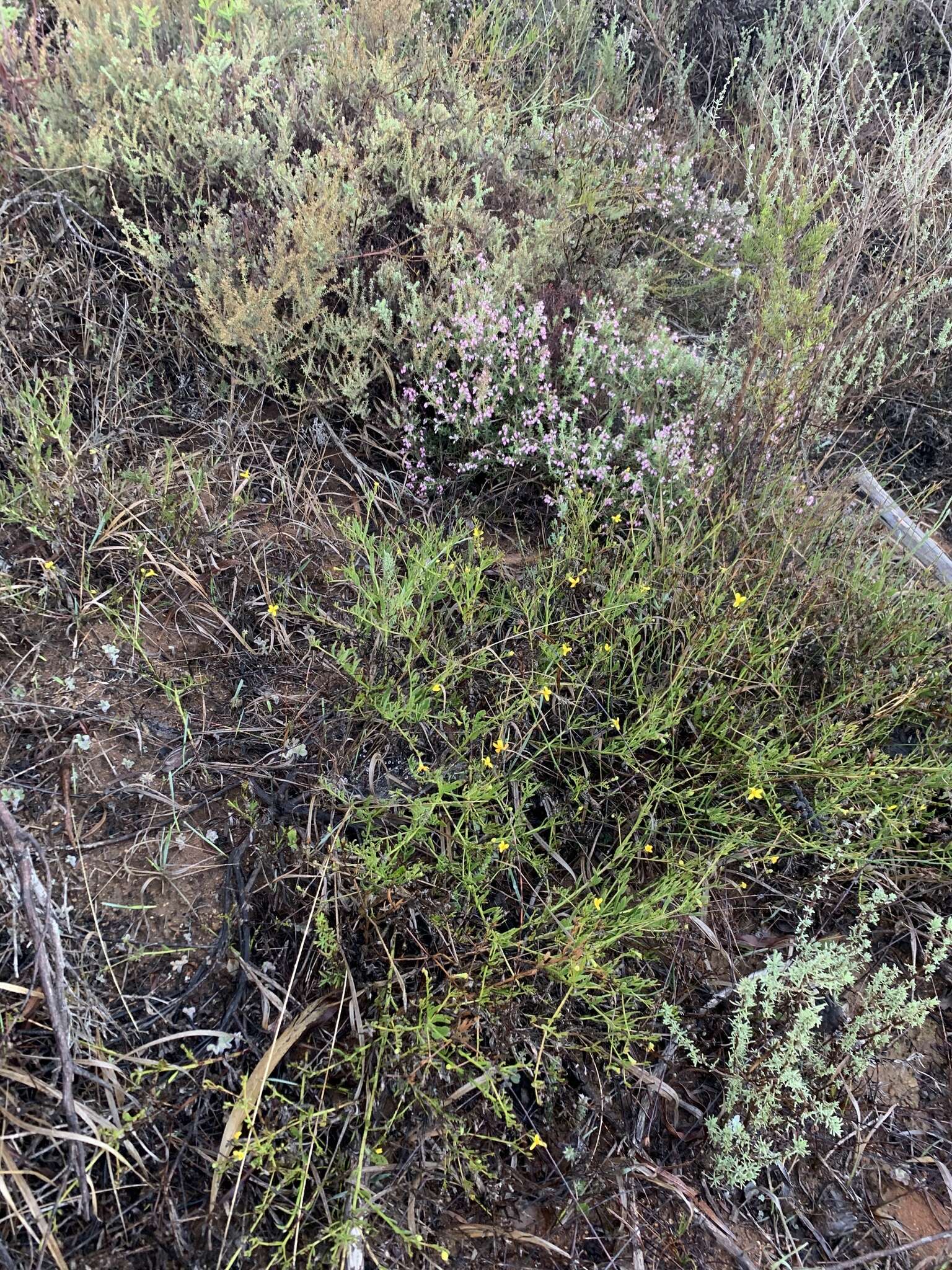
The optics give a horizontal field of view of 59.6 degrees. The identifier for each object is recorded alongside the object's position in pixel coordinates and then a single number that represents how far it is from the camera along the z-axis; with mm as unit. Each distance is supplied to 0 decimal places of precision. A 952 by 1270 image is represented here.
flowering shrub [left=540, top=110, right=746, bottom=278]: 3178
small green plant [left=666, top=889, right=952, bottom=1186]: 1828
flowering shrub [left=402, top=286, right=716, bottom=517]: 2557
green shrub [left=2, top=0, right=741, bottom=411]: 2602
